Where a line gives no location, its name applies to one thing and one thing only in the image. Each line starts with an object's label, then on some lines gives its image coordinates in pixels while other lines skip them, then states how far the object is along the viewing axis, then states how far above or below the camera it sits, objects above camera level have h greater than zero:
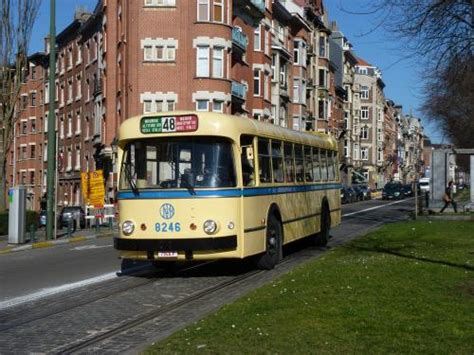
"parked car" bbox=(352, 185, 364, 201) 62.68 -0.84
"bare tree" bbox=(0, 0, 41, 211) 30.55 +5.01
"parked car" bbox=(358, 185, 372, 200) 65.84 -0.80
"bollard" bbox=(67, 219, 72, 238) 24.25 -1.54
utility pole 22.53 +1.67
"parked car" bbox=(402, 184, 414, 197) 67.16 -0.72
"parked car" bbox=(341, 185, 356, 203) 57.62 -0.93
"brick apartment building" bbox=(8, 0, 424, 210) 41.06 +7.69
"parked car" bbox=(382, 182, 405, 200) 64.75 -0.83
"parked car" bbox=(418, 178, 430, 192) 73.81 -0.02
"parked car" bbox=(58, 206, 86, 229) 34.84 -1.60
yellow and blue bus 11.80 -0.07
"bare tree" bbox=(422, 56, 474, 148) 14.84 +3.74
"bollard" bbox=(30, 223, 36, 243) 22.16 -1.55
